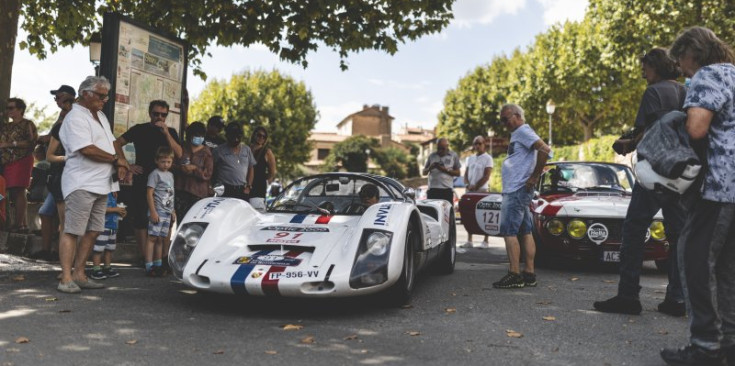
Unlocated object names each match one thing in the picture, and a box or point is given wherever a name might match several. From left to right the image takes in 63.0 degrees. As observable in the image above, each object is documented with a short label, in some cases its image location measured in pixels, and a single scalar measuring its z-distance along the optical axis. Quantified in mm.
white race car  4246
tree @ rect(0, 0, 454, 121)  9172
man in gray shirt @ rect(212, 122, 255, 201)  7207
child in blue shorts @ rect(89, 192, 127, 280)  5855
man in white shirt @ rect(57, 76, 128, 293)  5082
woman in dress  7254
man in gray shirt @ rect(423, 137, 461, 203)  9836
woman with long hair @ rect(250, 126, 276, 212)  8039
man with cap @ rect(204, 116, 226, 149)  7395
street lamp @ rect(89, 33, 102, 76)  9562
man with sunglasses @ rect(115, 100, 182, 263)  6246
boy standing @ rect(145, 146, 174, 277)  6059
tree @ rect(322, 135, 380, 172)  70750
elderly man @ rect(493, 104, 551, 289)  5746
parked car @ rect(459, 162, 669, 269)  6578
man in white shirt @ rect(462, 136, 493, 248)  9781
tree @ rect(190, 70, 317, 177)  43031
